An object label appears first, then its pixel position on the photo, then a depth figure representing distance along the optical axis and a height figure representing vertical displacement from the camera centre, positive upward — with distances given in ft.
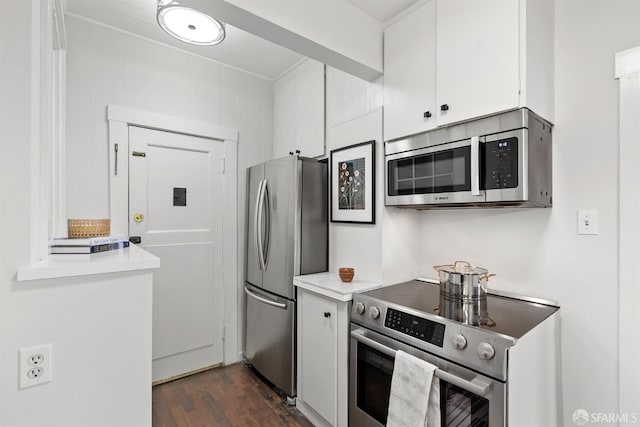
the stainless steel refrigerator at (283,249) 7.43 -0.89
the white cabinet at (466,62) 4.57 +2.57
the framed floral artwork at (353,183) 6.66 +0.71
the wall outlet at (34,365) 2.76 -1.39
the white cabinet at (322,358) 5.83 -2.97
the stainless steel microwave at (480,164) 4.59 +0.84
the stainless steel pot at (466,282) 5.18 -1.18
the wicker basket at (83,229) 5.65 -0.28
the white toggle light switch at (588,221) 4.77 -0.11
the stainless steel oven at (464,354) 3.76 -2.00
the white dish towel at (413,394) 4.25 -2.59
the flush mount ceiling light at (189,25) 5.69 +3.76
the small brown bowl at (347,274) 6.50 -1.28
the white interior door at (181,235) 8.16 -0.61
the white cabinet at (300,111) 8.40 +3.10
